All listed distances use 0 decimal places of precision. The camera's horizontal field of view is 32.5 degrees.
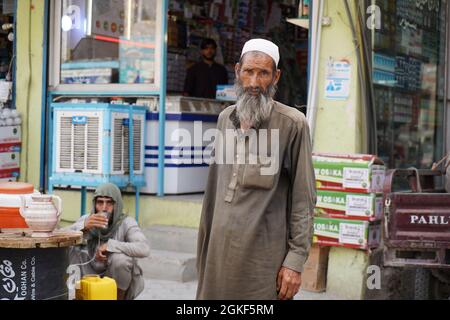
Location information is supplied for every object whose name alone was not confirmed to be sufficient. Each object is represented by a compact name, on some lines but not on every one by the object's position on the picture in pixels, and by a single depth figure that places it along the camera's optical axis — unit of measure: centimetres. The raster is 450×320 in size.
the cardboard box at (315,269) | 739
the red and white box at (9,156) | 960
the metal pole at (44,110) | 969
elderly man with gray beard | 377
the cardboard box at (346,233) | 713
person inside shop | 1053
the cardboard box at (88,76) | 945
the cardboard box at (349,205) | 709
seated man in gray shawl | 585
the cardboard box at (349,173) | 705
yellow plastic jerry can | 464
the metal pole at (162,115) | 880
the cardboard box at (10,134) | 955
